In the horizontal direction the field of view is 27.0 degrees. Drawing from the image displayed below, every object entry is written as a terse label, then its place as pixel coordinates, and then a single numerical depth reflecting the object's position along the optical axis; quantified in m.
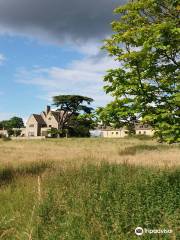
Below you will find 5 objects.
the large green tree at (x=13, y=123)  143.52
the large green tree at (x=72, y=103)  72.62
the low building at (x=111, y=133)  130.62
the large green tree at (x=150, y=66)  8.29
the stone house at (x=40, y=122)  105.06
